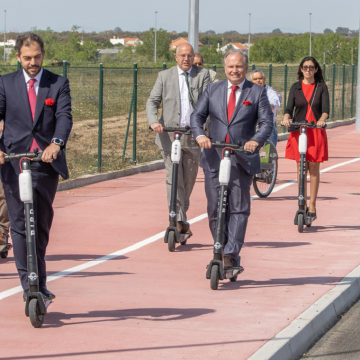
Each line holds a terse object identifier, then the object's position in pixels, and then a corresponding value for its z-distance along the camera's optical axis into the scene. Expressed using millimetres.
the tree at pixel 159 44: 161250
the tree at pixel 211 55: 125888
